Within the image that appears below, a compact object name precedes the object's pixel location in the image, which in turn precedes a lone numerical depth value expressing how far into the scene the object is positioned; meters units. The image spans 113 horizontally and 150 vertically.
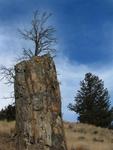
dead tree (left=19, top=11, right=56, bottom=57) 18.39
